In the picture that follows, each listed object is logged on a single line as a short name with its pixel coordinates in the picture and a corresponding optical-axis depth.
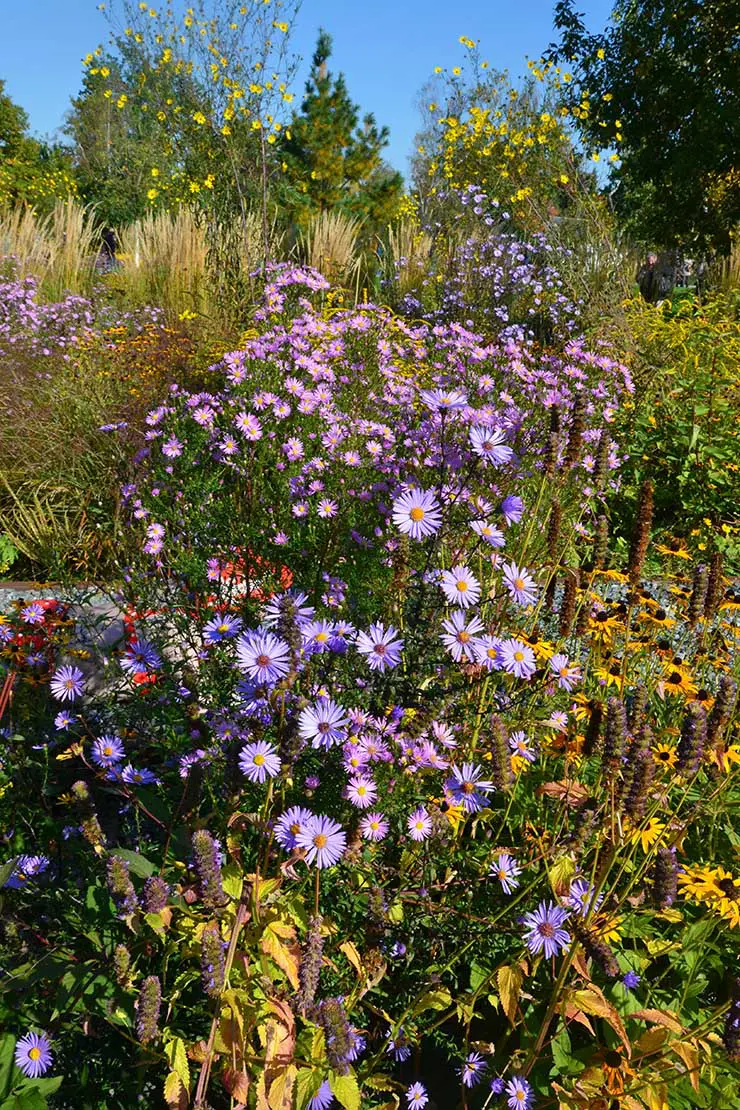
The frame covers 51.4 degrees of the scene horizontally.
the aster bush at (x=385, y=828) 1.29
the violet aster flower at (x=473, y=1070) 1.49
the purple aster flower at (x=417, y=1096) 1.49
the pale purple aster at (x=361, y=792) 1.36
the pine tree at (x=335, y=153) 19.56
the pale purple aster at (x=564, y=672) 1.70
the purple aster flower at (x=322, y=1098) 1.20
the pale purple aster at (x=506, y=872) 1.54
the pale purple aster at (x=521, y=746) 1.58
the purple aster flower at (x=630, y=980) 1.52
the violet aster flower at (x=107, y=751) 1.63
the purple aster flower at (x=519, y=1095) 1.36
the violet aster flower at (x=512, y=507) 1.54
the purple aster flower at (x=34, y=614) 2.40
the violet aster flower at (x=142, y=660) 1.67
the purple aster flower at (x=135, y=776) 1.61
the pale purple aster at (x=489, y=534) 1.53
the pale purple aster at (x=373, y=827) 1.42
